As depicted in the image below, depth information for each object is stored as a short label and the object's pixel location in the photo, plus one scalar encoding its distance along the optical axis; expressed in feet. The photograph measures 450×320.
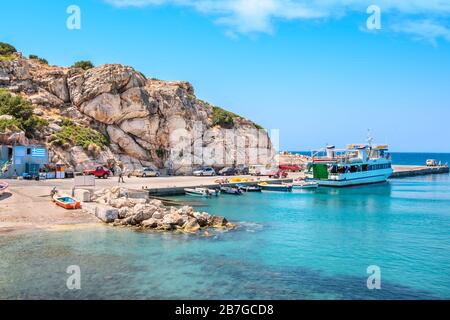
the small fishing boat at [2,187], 118.26
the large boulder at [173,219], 94.66
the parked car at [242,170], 255.15
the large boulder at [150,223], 94.68
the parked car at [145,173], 209.76
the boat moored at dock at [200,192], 166.92
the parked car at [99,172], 184.96
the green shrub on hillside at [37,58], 250.70
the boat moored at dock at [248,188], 193.47
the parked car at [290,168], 296.10
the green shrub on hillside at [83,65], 247.76
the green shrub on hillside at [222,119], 273.33
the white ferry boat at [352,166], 233.14
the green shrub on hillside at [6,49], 245.65
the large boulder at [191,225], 93.45
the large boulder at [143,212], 97.14
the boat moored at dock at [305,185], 211.82
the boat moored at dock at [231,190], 178.96
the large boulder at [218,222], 99.19
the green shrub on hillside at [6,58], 226.79
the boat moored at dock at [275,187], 197.57
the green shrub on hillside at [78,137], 192.13
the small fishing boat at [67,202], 108.37
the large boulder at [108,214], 97.76
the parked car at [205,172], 233.96
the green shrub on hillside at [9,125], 172.45
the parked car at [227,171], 246.06
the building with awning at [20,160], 163.43
